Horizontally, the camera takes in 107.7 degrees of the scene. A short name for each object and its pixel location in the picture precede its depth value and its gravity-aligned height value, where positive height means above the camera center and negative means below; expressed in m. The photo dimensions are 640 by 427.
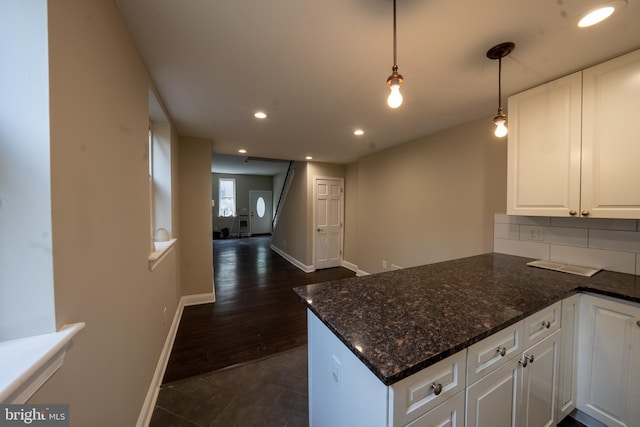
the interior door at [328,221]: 5.12 -0.26
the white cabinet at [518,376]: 0.97 -0.79
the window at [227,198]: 9.39 +0.50
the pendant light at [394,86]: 1.09 +0.59
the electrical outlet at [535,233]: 2.08 -0.21
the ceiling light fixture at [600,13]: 1.13 +0.99
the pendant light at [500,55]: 1.42 +0.99
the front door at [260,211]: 9.87 -0.04
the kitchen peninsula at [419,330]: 0.80 -0.49
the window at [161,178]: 2.39 +0.34
